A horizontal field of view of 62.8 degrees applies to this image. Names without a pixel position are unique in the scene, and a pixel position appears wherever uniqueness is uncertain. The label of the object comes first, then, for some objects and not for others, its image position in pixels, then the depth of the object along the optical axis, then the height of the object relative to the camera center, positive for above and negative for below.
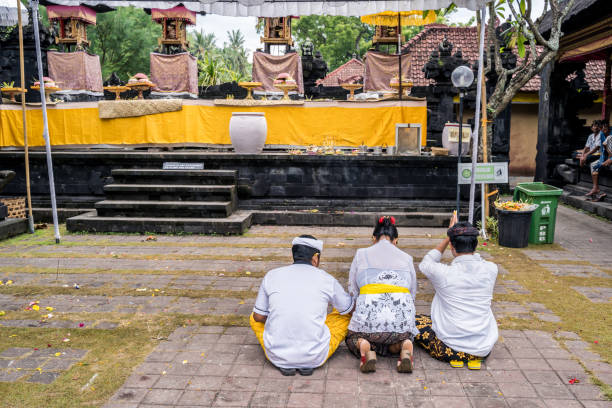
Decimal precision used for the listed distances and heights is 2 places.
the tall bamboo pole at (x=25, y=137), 9.00 +0.01
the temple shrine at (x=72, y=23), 21.50 +5.05
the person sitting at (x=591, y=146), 12.80 -0.31
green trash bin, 8.67 -1.39
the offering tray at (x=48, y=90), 13.59 +1.32
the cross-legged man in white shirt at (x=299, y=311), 4.15 -1.46
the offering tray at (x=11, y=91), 13.30 +1.26
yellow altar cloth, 12.19 +0.29
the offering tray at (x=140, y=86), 14.49 +1.49
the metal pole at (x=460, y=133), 8.37 +0.03
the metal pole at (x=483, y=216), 9.07 -1.48
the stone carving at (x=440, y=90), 14.47 +1.33
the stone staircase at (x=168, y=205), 9.77 -1.36
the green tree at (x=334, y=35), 37.91 +7.73
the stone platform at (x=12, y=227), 9.16 -1.66
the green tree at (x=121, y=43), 37.44 +7.09
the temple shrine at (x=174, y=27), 23.06 +5.11
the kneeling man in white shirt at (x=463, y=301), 4.25 -1.41
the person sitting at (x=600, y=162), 12.31 -0.70
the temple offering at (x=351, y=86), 15.03 +1.47
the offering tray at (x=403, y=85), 13.99 +1.41
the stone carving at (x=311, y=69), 19.02 +2.53
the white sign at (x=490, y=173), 8.48 -0.65
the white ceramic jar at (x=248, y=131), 11.10 +0.11
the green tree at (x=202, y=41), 66.81 +12.95
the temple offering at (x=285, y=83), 13.26 +1.41
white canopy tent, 7.32 +1.94
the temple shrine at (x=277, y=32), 21.38 +4.43
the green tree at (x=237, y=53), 58.37 +10.66
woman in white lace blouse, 4.30 -1.48
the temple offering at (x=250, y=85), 13.73 +1.40
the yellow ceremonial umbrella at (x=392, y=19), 15.70 +3.78
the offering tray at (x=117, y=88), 17.21 +1.68
